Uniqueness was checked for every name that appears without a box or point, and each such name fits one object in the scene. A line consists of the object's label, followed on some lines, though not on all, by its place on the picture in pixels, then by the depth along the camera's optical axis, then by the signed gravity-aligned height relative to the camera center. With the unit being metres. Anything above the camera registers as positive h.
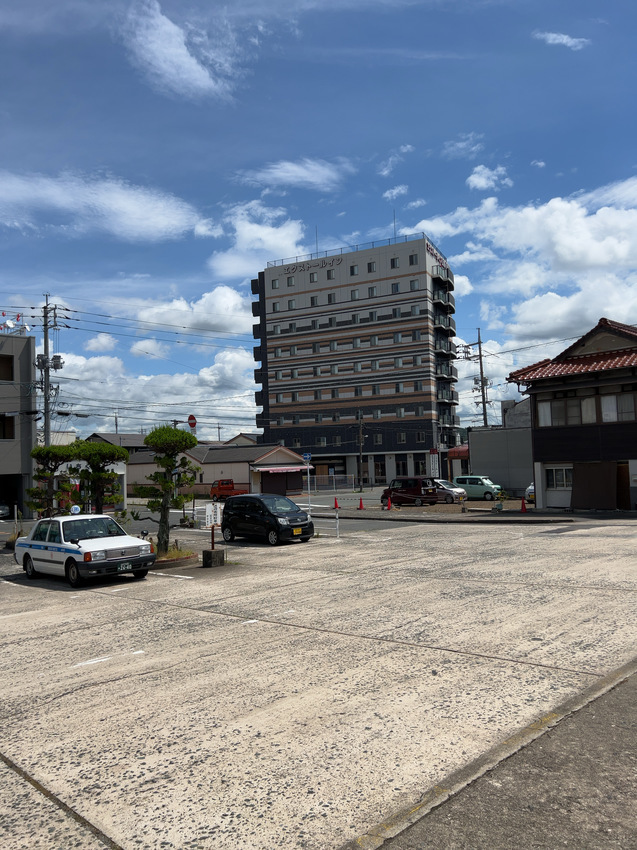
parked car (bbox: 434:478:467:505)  39.12 -1.88
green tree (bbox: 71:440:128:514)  23.16 +0.06
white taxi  14.28 -1.75
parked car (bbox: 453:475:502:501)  44.12 -1.75
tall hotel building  82.81 +13.74
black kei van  21.42 -1.73
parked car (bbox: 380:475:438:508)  39.28 -1.75
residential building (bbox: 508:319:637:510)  32.19 +1.89
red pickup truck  57.69 -1.94
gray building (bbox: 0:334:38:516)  42.46 +4.13
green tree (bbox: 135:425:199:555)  18.14 -0.09
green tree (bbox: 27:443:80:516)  24.50 -0.38
